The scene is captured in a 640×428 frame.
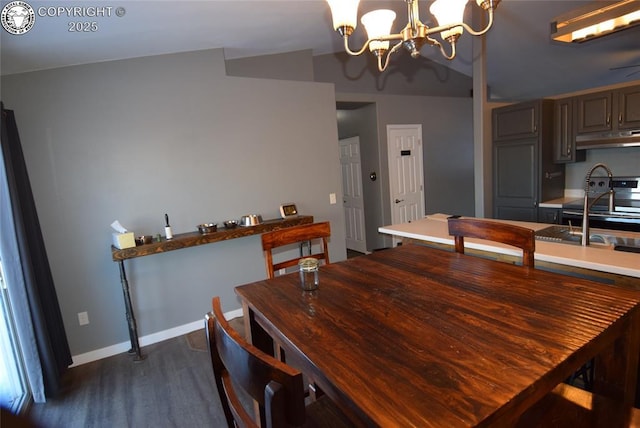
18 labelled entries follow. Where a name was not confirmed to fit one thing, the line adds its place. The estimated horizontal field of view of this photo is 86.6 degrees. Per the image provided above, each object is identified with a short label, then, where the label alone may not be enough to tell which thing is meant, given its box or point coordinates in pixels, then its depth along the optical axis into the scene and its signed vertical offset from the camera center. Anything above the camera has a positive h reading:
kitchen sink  2.05 -0.59
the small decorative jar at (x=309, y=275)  1.50 -0.45
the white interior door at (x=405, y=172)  5.21 -0.14
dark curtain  2.19 -0.48
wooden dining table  0.78 -0.53
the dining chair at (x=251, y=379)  0.71 -0.46
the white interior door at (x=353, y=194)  5.61 -0.43
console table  2.70 -0.50
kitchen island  1.61 -0.57
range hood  3.33 +0.05
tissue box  2.67 -0.39
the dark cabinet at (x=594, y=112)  3.48 +0.35
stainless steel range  3.34 -0.65
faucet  1.98 -0.48
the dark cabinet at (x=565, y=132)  3.76 +0.18
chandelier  1.69 +0.74
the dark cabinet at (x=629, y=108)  3.28 +0.33
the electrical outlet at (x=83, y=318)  2.83 -1.02
